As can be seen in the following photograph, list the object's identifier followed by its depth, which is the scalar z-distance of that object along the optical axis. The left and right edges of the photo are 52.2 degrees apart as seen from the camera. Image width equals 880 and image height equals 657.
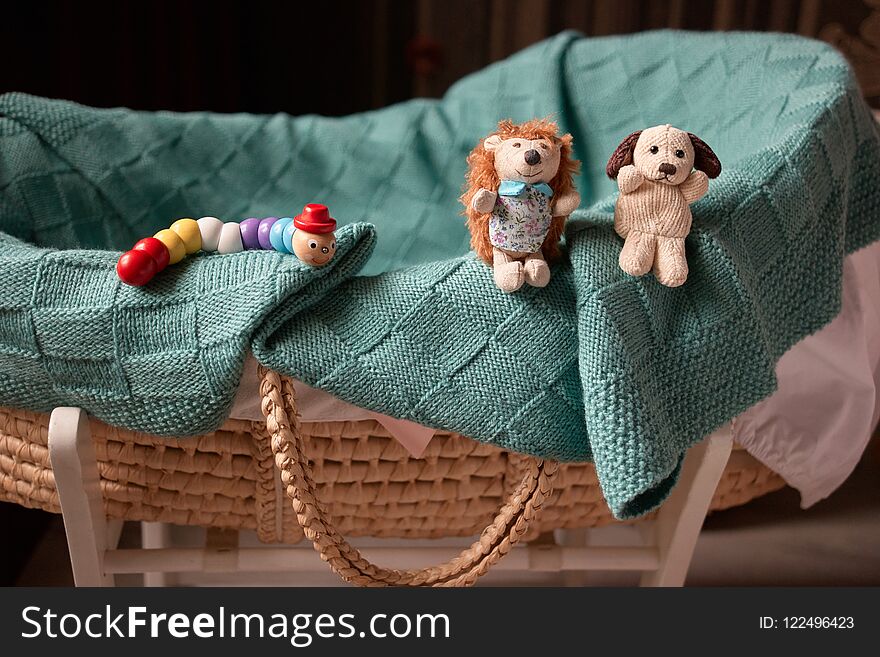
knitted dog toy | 0.79
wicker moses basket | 0.85
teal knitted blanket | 0.78
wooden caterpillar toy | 0.79
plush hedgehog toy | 0.77
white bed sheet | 1.07
